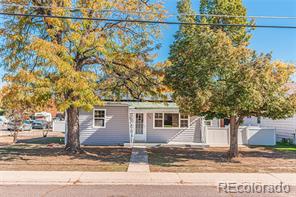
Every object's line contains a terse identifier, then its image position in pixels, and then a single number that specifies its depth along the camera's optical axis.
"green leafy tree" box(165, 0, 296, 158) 9.13
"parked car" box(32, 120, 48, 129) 31.08
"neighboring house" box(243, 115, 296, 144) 17.01
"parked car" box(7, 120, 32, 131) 27.31
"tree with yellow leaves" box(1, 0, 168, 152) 9.50
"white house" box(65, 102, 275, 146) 16.03
